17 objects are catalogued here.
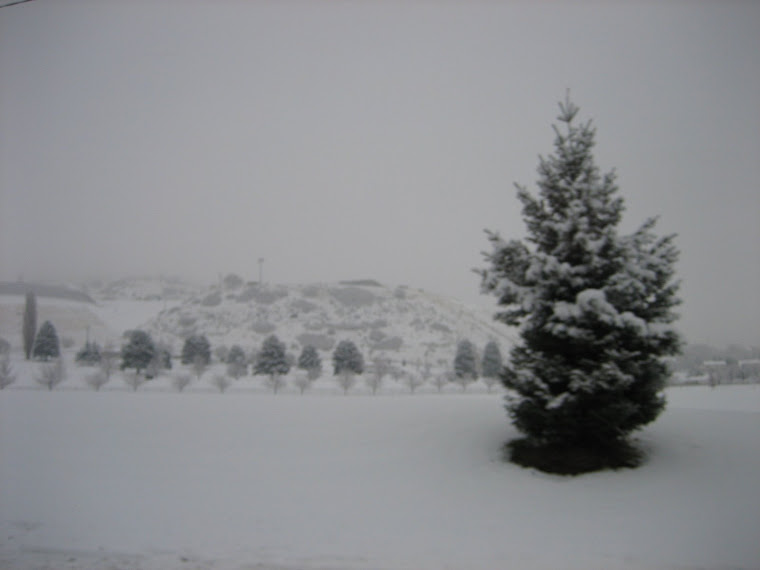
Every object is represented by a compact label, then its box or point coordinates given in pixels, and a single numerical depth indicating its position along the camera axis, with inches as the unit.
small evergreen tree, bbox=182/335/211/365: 2075.2
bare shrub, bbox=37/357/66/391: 1096.8
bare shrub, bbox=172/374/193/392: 1206.3
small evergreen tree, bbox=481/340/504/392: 1895.9
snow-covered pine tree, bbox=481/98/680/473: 363.3
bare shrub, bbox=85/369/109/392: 1123.3
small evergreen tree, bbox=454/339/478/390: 1999.3
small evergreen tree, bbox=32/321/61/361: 1862.7
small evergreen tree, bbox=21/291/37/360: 1939.0
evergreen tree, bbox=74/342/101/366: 1984.5
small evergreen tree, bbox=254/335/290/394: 1824.6
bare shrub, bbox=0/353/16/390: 1026.1
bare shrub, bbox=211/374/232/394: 1274.6
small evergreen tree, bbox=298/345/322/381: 1996.2
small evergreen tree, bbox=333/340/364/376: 1975.9
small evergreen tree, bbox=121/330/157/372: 1792.6
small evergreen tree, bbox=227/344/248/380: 1813.5
